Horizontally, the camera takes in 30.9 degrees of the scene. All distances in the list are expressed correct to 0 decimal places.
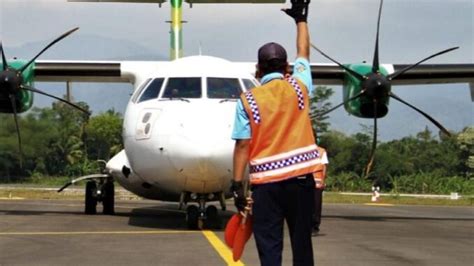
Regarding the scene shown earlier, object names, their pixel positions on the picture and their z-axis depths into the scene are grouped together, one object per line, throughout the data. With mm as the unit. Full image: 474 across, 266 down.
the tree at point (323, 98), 73938
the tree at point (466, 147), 70938
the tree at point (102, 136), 79125
